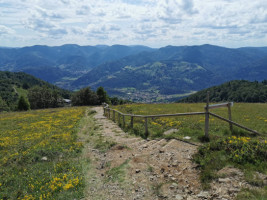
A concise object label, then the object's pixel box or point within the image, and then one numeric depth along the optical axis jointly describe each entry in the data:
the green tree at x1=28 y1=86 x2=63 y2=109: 85.69
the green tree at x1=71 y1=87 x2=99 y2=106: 79.62
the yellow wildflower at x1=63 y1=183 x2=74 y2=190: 8.09
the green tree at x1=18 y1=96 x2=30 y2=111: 74.50
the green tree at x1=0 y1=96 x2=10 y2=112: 95.79
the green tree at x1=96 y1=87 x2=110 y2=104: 82.59
